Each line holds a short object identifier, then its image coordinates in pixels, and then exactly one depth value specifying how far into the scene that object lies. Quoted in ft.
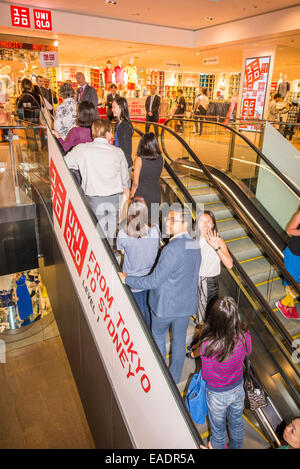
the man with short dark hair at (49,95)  25.20
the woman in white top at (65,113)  13.74
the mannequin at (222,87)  70.95
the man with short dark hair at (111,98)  21.55
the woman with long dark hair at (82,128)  12.21
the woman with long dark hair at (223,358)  7.52
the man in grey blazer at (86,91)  16.87
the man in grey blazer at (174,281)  8.21
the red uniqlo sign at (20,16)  28.07
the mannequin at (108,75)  44.35
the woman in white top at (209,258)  10.66
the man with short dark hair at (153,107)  27.55
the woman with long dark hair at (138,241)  9.29
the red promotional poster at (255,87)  36.63
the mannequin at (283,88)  39.45
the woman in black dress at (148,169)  11.78
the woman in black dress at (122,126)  13.56
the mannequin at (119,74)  43.62
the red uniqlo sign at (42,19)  29.01
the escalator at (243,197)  17.54
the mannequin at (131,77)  44.75
